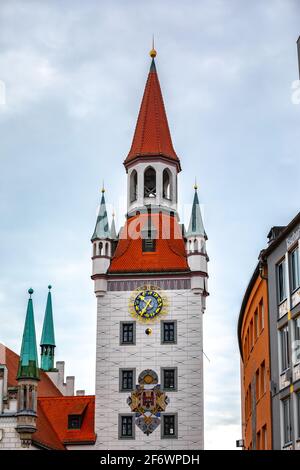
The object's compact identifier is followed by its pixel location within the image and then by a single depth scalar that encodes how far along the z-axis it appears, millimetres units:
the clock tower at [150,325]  61125
